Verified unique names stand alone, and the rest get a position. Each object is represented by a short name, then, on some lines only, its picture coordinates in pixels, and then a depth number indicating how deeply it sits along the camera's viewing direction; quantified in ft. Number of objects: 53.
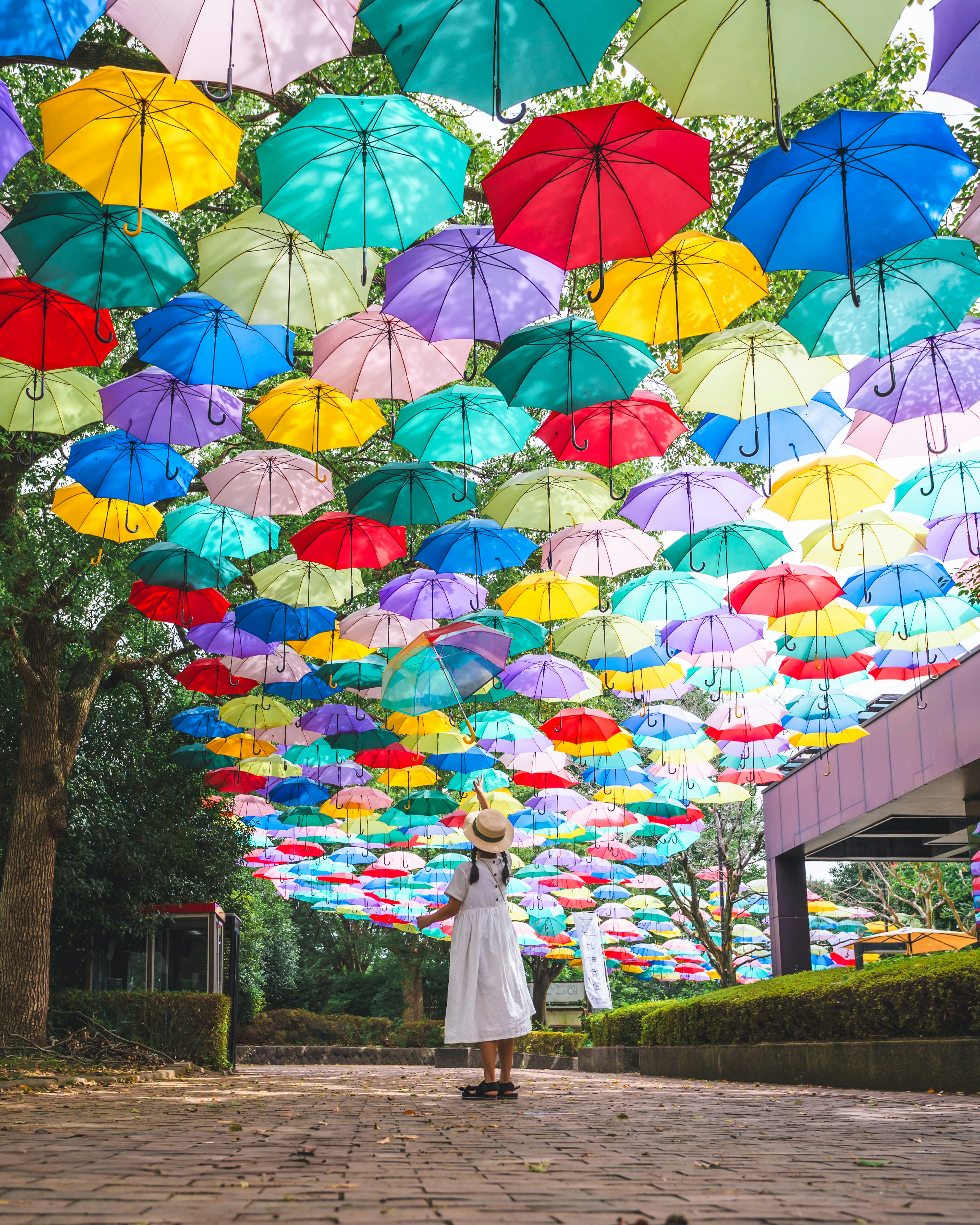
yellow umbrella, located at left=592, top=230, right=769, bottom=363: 22.65
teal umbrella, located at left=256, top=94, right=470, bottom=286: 19.57
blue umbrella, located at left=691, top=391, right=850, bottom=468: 27.71
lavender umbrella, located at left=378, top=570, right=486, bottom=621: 35.78
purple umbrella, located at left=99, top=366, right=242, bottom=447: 27.35
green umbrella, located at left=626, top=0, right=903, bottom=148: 16.10
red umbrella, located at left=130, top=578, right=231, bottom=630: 36.50
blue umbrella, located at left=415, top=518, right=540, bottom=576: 33.24
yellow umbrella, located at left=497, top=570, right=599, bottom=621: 35.45
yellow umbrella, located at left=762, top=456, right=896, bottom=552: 29.17
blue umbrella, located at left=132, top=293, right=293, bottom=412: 24.97
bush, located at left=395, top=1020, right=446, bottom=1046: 90.12
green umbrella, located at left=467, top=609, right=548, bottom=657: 36.45
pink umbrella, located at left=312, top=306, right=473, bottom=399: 26.37
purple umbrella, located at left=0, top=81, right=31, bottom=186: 18.78
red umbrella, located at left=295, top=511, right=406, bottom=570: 33.40
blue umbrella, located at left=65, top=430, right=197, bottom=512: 29.68
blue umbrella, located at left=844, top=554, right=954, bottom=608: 34.22
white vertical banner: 59.41
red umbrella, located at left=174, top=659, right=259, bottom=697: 43.68
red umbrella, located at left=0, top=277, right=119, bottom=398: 23.34
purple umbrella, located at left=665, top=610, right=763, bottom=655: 38.34
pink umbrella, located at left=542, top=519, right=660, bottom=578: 34.12
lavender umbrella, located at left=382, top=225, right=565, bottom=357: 23.27
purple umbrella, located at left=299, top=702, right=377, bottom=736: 44.83
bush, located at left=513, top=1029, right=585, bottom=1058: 72.02
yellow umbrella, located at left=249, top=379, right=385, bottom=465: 28.86
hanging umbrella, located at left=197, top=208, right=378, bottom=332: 23.41
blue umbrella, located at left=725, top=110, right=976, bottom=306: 17.97
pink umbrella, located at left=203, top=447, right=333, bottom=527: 31.60
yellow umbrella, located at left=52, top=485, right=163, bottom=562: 32.42
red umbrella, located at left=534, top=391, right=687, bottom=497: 27.94
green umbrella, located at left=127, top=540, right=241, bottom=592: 33.94
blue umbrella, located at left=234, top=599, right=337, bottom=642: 37.11
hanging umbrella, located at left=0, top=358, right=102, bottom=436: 27.30
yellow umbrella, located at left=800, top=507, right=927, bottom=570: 31.55
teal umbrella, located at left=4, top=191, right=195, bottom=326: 21.18
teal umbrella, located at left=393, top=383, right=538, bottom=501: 28.73
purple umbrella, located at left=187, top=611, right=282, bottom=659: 39.86
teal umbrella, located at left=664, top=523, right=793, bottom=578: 32.89
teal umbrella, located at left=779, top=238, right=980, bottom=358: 21.17
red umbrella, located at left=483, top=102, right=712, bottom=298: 18.42
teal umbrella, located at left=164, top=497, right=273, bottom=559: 33.14
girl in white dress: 20.79
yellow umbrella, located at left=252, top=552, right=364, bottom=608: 36.19
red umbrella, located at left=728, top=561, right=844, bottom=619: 33.76
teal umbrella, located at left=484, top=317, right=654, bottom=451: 24.06
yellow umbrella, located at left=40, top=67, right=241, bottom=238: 19.30
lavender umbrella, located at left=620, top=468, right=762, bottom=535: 30.55
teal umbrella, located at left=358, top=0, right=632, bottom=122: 16.31
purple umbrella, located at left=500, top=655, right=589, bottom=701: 40.24
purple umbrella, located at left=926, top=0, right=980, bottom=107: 16.87
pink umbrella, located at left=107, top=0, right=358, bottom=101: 17.44
